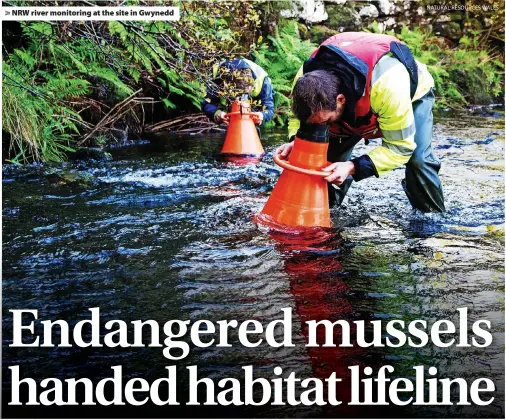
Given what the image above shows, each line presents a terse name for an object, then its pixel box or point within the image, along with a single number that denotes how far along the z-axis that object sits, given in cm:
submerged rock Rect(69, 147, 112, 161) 630
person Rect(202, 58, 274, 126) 642
